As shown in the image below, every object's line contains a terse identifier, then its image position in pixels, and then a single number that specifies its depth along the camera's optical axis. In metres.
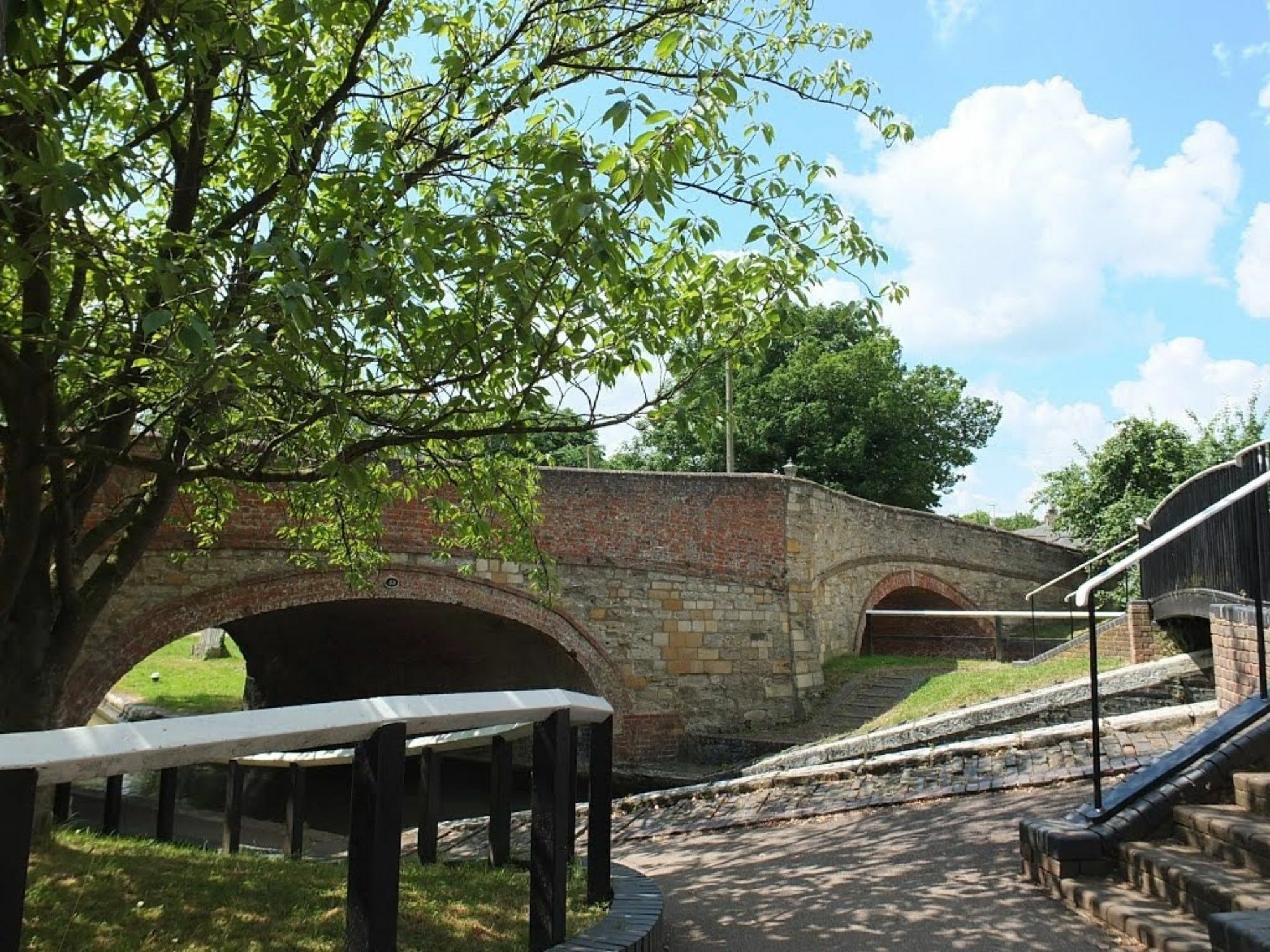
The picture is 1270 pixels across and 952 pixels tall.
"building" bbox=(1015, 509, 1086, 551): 28.14
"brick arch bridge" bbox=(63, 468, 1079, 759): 11.98
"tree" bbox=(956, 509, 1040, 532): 58.88
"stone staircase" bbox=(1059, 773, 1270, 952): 3.57
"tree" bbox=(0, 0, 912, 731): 3.73
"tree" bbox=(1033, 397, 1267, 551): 21.80
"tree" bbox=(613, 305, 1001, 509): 29.97
